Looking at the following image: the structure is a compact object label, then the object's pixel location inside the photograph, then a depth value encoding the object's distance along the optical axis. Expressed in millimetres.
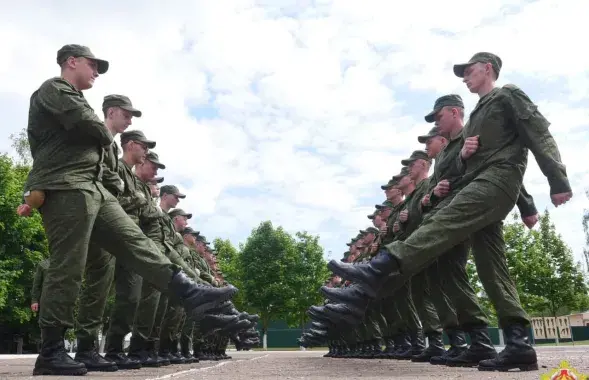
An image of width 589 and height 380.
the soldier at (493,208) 4238
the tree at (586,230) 55719
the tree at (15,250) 26891
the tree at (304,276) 50656
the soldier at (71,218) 4645
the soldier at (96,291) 5594
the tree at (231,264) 52859
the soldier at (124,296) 6637
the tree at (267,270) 50094
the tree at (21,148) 37125
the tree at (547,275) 32062
